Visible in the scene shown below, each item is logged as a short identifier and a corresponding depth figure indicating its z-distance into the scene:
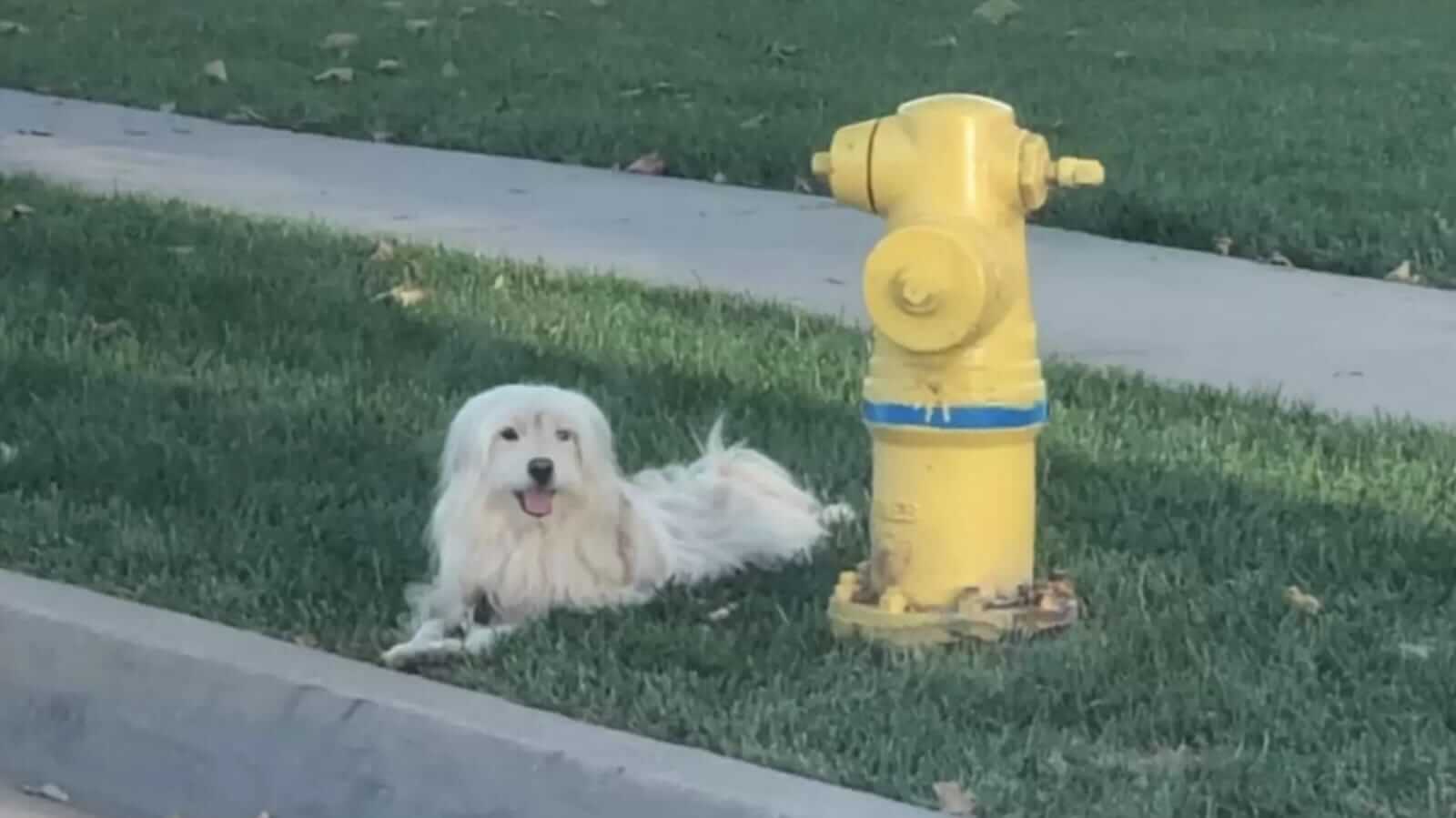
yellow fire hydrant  4.59
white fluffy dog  4.87
